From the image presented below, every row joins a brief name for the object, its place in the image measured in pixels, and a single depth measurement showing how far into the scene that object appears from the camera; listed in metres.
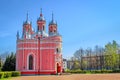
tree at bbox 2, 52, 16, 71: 61.58
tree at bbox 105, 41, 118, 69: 67.01
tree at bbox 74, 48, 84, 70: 86.53
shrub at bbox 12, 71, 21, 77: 46.03
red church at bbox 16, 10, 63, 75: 57.72
